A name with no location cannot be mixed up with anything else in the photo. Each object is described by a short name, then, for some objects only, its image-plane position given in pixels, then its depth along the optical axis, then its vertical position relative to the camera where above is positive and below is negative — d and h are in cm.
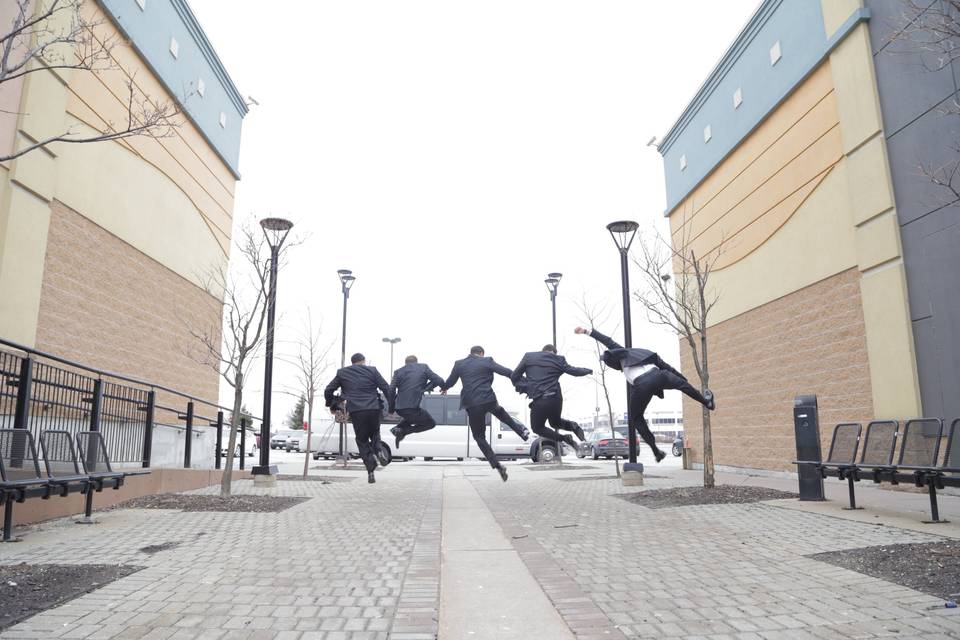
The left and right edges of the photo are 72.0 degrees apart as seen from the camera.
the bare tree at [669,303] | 1046 +235
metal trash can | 883 -19
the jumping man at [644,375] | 948 +88
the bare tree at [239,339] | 1055 +163
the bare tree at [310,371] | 1725 +175
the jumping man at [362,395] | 1084 +69
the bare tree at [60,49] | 446 +552
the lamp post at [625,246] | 1235 +361
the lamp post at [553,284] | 2112 +489
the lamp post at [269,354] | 1192 +154
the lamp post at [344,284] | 2066 +479
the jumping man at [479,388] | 1045 +77
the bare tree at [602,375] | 1866 +181
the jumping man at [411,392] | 1079 +74
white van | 2812 -19
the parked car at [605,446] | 3266 -45
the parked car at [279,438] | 4766 +0
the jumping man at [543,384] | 1013 +81
